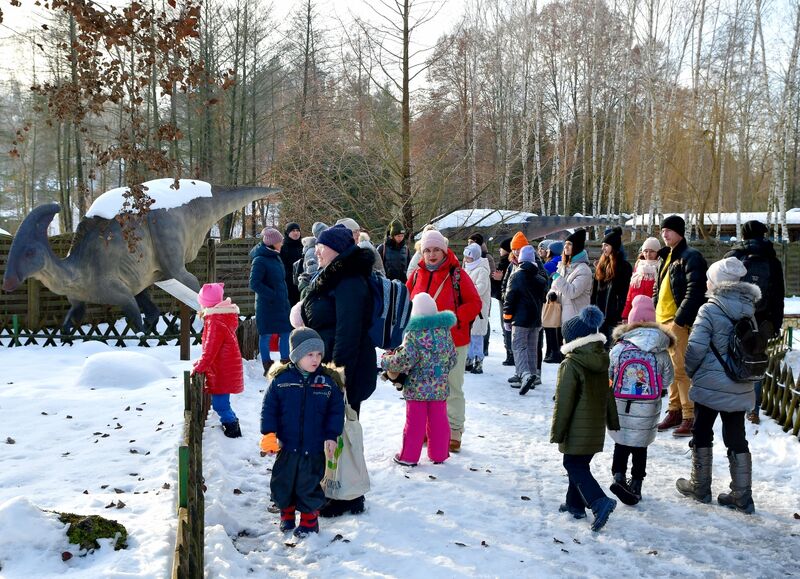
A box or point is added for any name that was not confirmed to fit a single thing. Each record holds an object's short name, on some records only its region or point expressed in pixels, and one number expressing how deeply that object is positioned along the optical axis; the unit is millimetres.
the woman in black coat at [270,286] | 8289
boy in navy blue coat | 4293
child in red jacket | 6312
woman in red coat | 6277
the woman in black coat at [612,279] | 8602
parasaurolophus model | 11273
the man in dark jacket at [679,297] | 6371
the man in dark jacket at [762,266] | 6742
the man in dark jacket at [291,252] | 10156
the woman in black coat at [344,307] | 4520
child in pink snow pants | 5477
